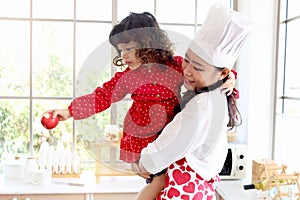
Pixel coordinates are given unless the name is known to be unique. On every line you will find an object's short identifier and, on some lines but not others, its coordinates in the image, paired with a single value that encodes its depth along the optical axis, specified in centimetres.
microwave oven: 204
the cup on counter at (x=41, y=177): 199
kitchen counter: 194
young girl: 101
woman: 90
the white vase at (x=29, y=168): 208
